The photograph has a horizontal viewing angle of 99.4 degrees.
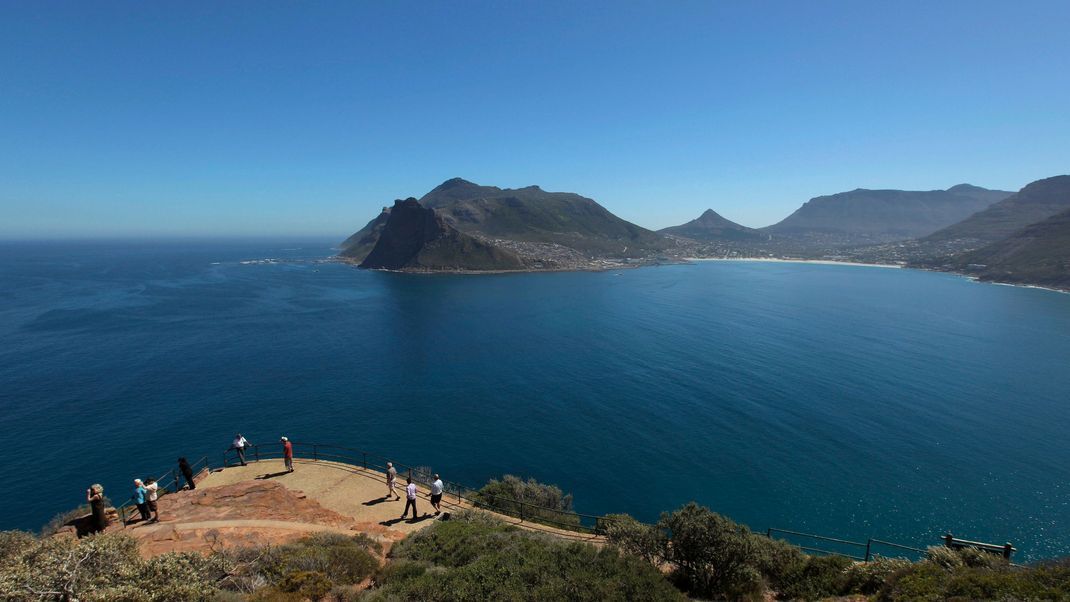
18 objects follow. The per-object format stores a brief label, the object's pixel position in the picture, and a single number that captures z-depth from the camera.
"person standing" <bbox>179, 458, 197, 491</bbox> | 16.58
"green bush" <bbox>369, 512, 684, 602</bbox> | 9.27
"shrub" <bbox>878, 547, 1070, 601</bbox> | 8.93
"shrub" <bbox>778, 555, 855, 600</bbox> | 11.60
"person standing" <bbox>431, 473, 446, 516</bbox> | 16.38
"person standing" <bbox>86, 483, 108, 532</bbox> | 12.11
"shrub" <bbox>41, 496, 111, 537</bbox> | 14.55
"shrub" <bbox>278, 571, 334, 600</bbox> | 9.59
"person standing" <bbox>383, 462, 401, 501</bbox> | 17.20
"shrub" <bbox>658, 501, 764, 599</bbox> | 11.69
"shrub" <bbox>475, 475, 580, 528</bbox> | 21.89
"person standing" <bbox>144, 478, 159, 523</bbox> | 13.58
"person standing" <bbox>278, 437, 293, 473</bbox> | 18.13
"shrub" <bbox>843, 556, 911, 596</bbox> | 11.16
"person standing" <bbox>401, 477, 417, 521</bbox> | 15.88
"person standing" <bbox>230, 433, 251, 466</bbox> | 19.33
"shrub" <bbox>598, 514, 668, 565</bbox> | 12.67
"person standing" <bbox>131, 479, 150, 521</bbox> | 13.20
